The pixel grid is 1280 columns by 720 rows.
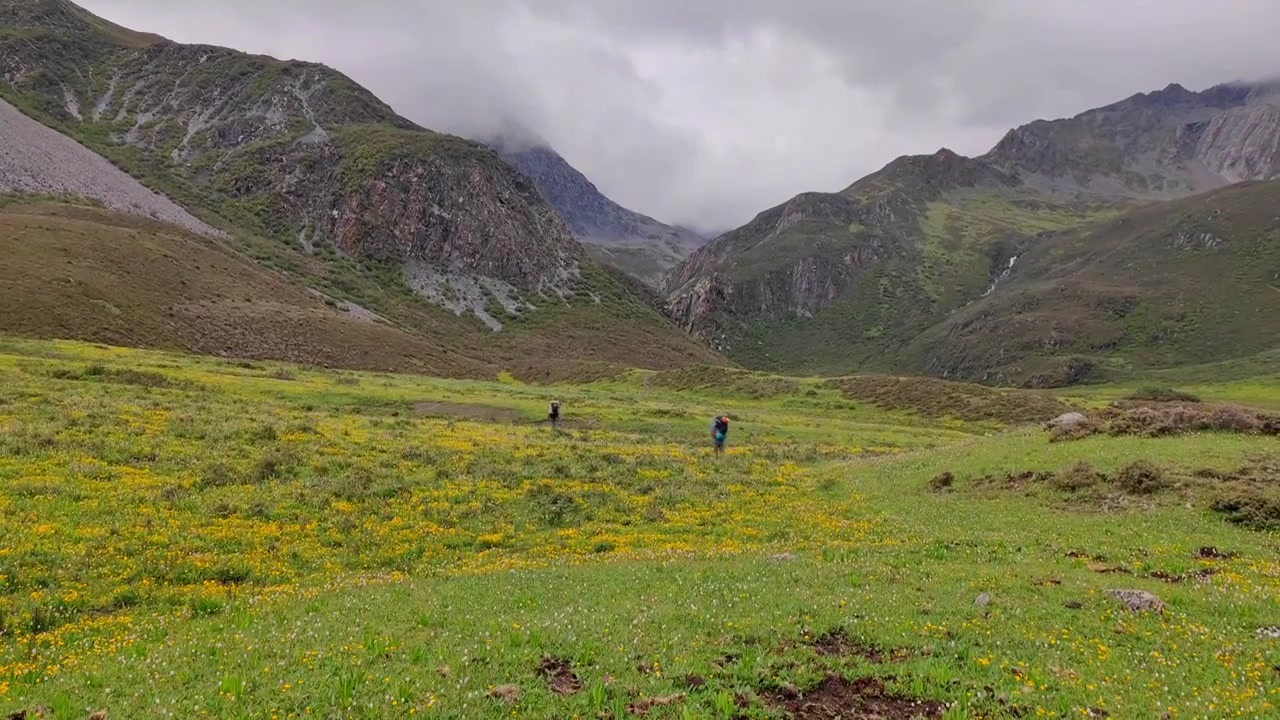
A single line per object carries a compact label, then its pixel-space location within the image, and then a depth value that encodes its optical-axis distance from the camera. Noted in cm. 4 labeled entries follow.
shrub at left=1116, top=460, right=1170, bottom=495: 2547
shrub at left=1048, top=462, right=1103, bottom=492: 2709
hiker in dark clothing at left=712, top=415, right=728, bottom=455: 4197
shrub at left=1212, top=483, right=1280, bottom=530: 2153
